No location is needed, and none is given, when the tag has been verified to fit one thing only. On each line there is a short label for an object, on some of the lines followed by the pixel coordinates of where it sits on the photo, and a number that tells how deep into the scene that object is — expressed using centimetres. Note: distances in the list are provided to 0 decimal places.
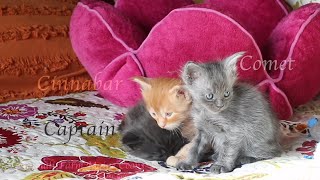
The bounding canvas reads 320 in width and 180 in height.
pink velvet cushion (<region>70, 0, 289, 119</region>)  129
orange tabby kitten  110
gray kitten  98
